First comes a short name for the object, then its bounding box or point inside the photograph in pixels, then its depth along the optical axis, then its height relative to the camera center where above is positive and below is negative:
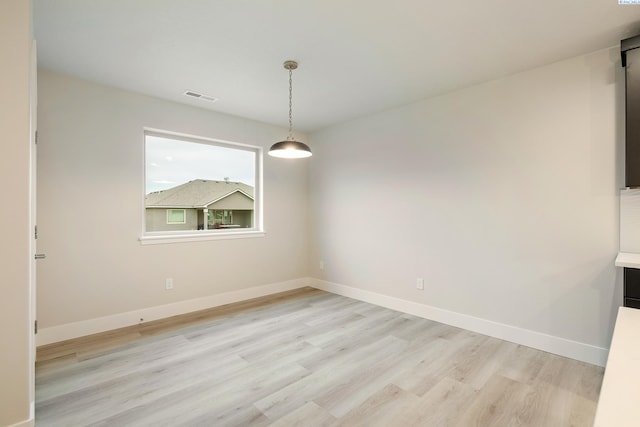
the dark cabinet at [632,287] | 2.17 -0.53
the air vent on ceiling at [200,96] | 3.45 +1.42
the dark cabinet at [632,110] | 2.24 +0.79
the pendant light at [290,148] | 2.80 +0.64
